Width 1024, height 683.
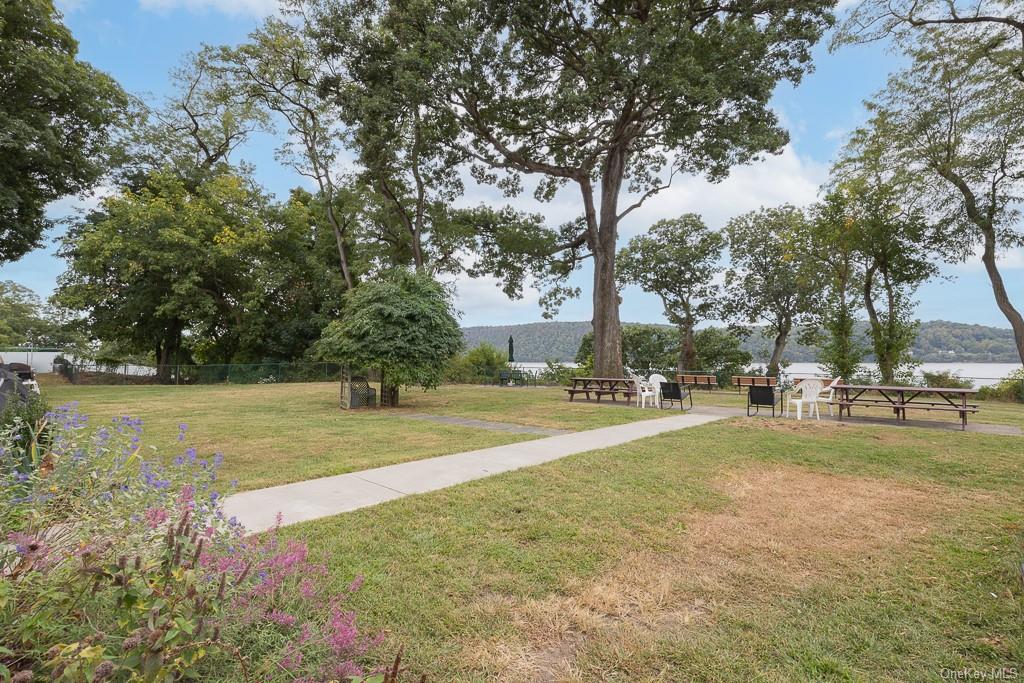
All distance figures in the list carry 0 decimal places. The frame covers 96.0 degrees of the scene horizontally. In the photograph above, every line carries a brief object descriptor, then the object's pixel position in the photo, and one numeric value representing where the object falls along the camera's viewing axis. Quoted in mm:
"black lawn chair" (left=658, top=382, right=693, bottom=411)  11886
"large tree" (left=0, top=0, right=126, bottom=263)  13766
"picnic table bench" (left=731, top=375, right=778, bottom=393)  16566
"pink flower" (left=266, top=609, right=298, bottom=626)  2092
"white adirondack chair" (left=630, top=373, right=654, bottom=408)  12711
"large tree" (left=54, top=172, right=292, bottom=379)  22156
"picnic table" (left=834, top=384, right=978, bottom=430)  8973
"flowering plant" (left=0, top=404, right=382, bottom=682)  1514
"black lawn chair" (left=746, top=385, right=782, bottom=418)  10414
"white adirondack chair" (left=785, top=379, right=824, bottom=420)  10195
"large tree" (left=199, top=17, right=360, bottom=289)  20922
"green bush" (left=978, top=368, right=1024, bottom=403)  17156
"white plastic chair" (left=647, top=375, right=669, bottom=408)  12917
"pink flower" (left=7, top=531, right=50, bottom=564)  1709
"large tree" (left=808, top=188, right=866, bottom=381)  20000
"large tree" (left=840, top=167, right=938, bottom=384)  18984
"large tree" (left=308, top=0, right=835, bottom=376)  12922
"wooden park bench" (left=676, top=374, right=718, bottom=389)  19367
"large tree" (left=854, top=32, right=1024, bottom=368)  17078
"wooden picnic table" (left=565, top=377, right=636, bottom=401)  13654
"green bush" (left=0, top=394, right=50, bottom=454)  4637
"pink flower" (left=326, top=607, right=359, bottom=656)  2029
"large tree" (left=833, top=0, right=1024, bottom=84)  12320
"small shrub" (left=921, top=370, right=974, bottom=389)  18531
